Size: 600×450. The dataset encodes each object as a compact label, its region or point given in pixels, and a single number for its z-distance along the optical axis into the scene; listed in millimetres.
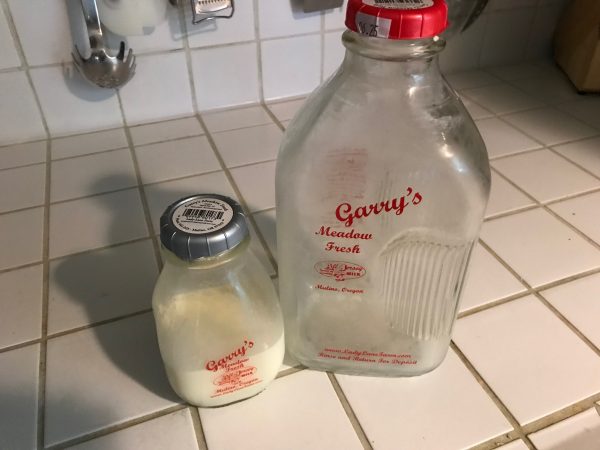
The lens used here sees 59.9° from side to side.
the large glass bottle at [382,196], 302
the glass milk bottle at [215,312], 325
